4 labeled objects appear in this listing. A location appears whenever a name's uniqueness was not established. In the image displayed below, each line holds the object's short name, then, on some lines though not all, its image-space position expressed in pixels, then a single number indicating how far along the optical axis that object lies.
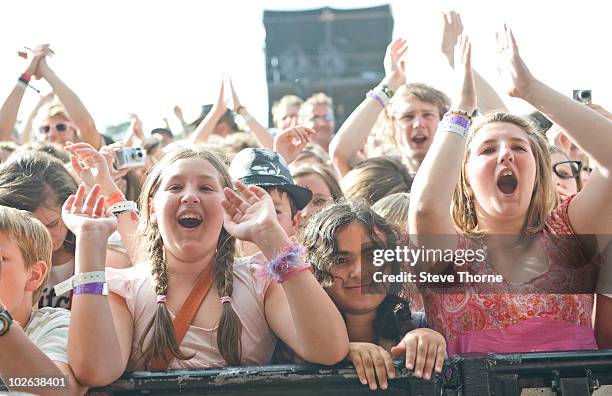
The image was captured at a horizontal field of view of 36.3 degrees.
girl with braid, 2.51
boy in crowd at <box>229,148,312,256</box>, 3.78
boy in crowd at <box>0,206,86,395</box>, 2.41
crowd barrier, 2.32
